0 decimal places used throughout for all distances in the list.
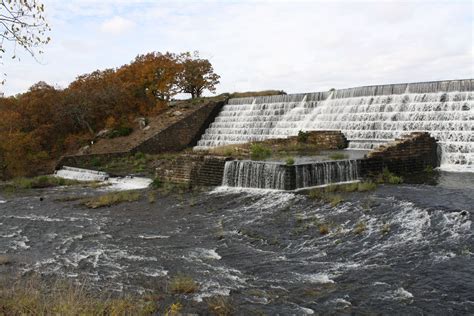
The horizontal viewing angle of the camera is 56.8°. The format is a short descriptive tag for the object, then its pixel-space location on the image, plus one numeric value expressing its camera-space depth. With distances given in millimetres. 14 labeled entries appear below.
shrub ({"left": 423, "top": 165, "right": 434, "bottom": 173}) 17438
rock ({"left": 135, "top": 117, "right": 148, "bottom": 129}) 35094
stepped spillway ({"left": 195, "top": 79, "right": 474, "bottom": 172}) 19438
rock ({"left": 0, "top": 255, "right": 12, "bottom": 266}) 9917
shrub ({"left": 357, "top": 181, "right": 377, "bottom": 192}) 14339
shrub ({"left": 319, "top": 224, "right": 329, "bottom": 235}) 10781
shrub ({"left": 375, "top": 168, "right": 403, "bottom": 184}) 15469
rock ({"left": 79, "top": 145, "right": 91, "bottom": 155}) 31558
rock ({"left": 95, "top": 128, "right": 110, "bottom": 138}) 34281
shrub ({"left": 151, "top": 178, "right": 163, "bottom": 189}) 19872
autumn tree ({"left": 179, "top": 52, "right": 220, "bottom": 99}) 43109
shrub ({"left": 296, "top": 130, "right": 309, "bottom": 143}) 23906
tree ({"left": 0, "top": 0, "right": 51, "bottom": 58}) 6828
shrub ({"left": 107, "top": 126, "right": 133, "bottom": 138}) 33875
